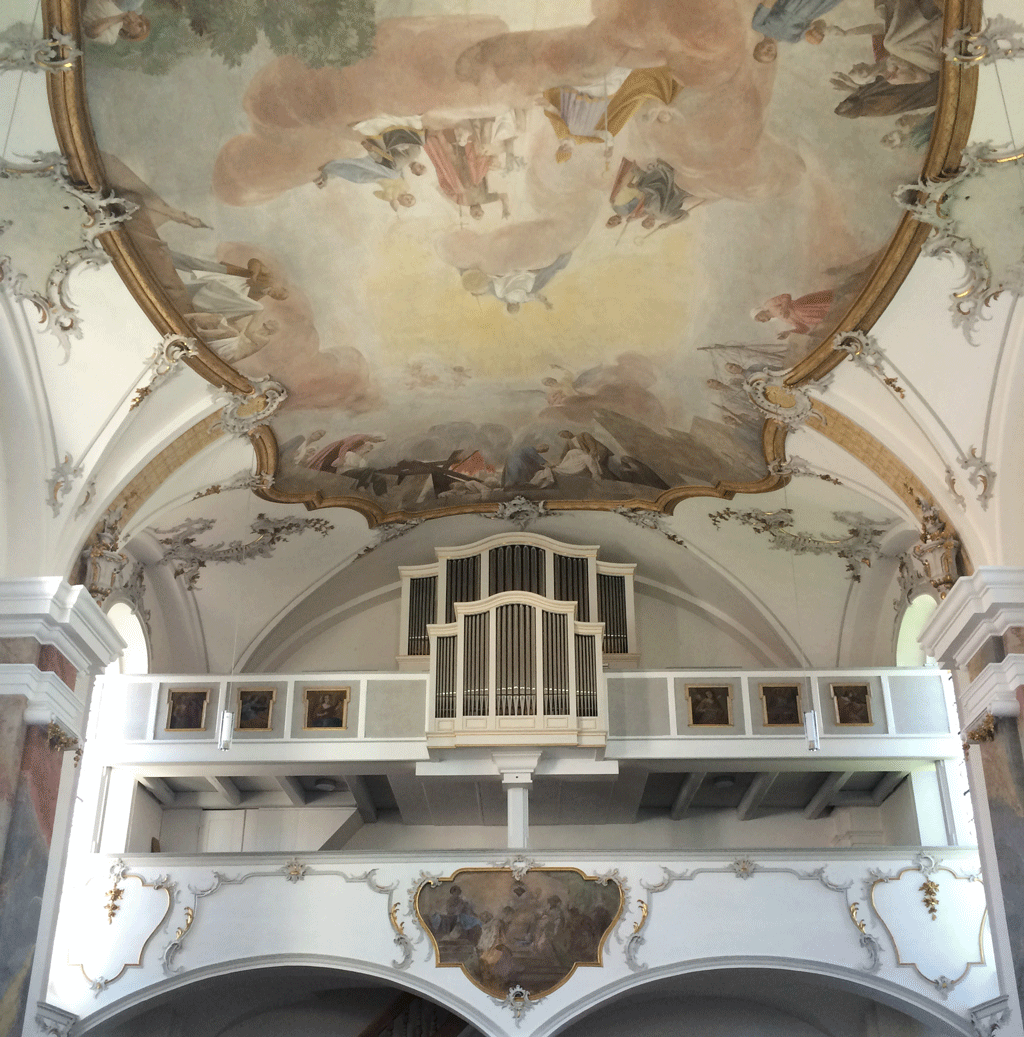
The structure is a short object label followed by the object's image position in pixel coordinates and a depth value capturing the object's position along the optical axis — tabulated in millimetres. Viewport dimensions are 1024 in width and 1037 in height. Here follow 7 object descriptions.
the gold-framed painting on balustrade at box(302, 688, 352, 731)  16547
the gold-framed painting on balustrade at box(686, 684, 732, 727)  16453
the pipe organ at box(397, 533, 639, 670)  17922
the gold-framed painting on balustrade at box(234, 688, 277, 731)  16578
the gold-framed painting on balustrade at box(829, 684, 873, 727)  16250
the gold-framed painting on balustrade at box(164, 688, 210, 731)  16453
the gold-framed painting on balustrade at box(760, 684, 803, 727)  16391
